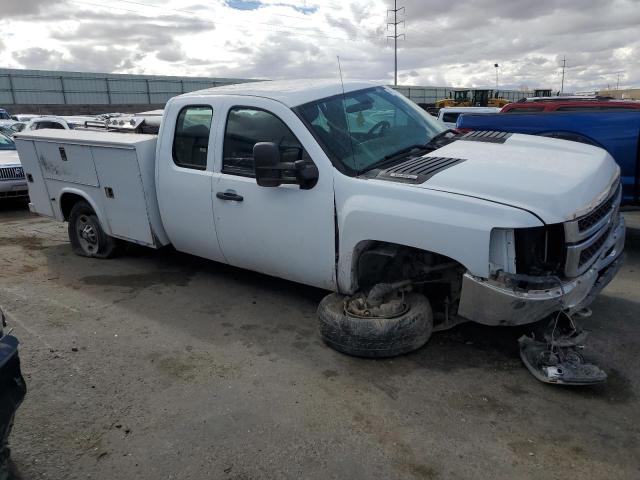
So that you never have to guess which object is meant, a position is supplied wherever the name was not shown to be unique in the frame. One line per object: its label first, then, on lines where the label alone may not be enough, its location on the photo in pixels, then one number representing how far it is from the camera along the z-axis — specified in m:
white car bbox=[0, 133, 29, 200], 9.05
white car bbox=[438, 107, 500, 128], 15.96
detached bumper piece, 3.12
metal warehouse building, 35.88
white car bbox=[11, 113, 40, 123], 20.44
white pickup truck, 3.08
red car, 8.60
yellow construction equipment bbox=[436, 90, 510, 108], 31.06
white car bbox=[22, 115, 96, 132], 12.30
